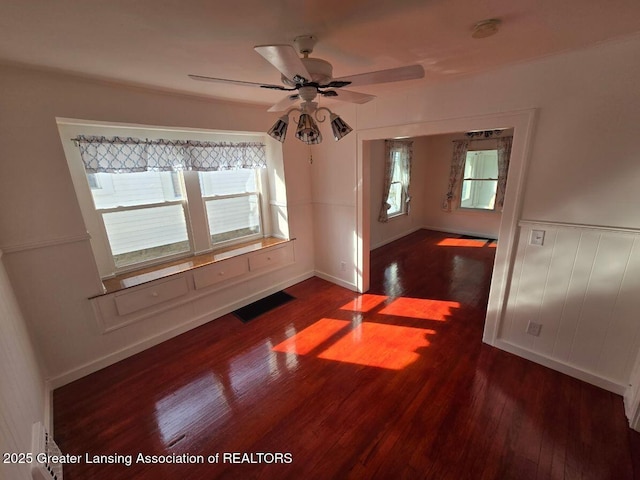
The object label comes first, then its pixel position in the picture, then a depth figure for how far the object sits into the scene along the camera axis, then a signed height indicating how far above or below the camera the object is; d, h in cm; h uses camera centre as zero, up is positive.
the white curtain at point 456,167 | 572 -6
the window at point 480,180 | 570 -35
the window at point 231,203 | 333 -39
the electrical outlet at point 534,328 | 228 -139
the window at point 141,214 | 262 -39
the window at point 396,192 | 548 -54
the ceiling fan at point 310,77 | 110 +44
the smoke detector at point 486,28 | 134 +68
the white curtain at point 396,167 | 523 -2
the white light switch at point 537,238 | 212 -59
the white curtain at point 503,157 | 517 +10
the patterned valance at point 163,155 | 239 +21
